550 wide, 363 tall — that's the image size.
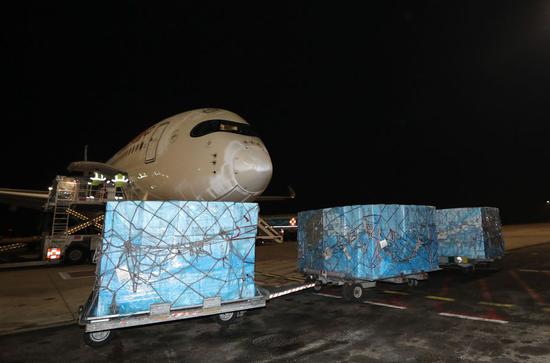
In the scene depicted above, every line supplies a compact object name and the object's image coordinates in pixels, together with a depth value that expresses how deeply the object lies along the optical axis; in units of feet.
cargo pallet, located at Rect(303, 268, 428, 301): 29.53
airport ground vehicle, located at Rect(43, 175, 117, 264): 50.55
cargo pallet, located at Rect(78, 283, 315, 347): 18.28
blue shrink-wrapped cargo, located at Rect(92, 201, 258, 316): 19.60
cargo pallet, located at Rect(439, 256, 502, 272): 43.19
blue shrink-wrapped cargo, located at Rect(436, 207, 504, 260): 44.32
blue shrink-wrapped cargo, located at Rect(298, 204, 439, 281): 30.09
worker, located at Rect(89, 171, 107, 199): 49.93
